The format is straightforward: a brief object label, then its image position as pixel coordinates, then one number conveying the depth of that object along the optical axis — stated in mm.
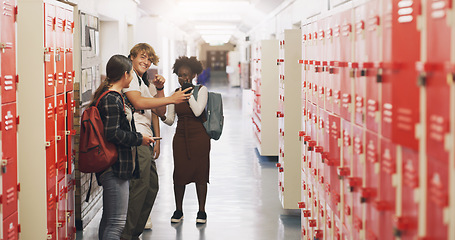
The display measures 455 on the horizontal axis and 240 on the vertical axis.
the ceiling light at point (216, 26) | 28058
